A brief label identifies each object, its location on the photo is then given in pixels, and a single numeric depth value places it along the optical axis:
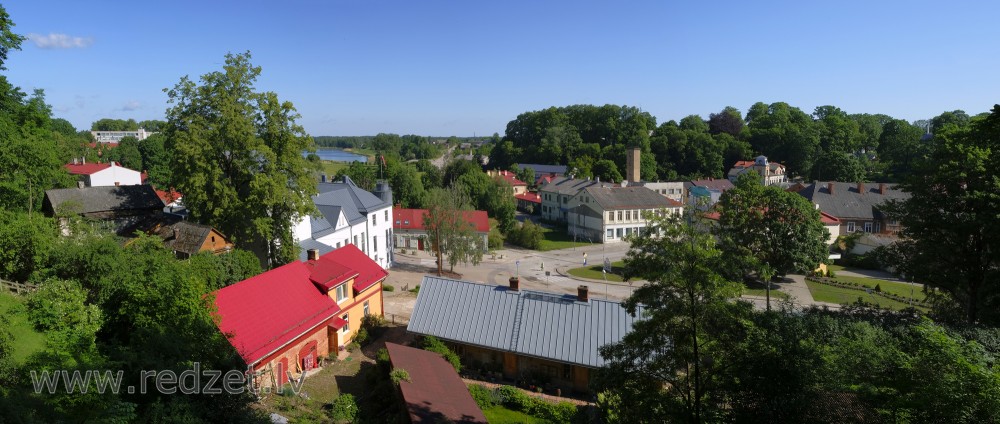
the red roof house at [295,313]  17.98
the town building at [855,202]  53.19
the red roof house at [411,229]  50.22
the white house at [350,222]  32.34
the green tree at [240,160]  23.67
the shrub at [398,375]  16.66
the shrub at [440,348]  21.31
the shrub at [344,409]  16.38
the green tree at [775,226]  35.75
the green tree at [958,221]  19.62
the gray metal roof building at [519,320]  21.03
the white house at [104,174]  50.84
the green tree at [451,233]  39.22
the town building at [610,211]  55.91
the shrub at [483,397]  18.26
